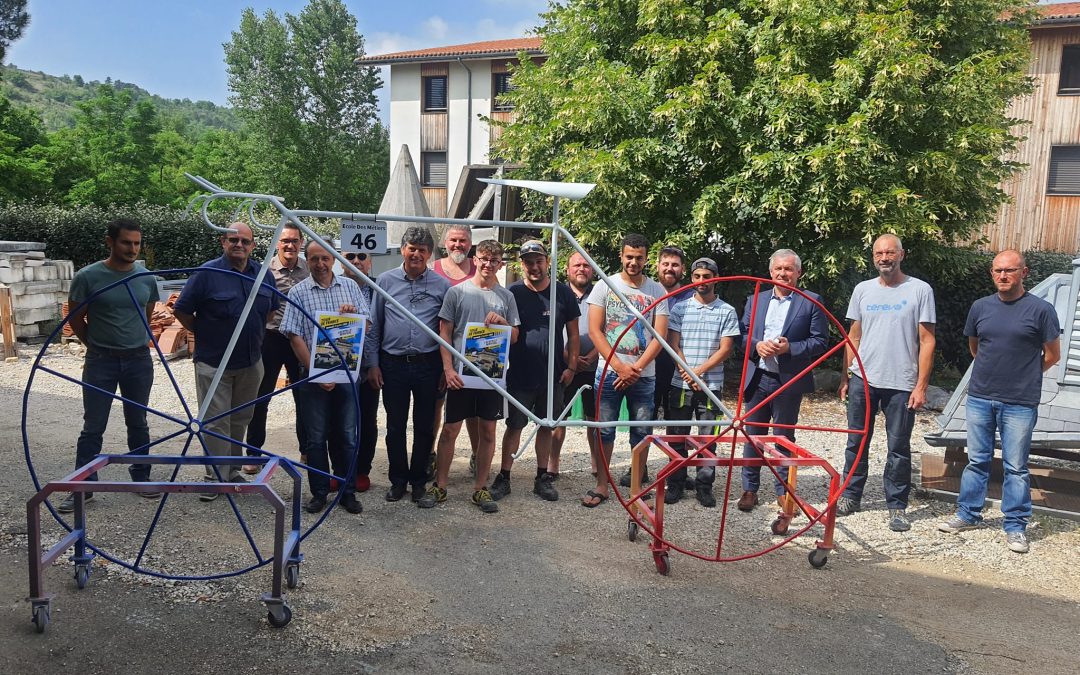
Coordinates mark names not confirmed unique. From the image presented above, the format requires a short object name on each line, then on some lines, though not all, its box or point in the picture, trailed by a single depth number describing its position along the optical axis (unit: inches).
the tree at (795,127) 309.7
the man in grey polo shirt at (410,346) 188.5
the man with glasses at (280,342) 206.1
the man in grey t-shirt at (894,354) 188.9
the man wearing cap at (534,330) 196.1
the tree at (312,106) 1555.1
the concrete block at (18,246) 472.1
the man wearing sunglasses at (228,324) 188.4
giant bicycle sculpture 122.9
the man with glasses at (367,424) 198.4
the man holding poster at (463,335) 187.3
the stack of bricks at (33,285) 443.8
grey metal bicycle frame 137.3
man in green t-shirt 179.3
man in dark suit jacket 191.0
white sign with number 168.2
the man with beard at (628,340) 190.2
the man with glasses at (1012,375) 179.3
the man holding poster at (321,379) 182.7
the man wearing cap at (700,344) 201.0
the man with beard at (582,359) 208.1
